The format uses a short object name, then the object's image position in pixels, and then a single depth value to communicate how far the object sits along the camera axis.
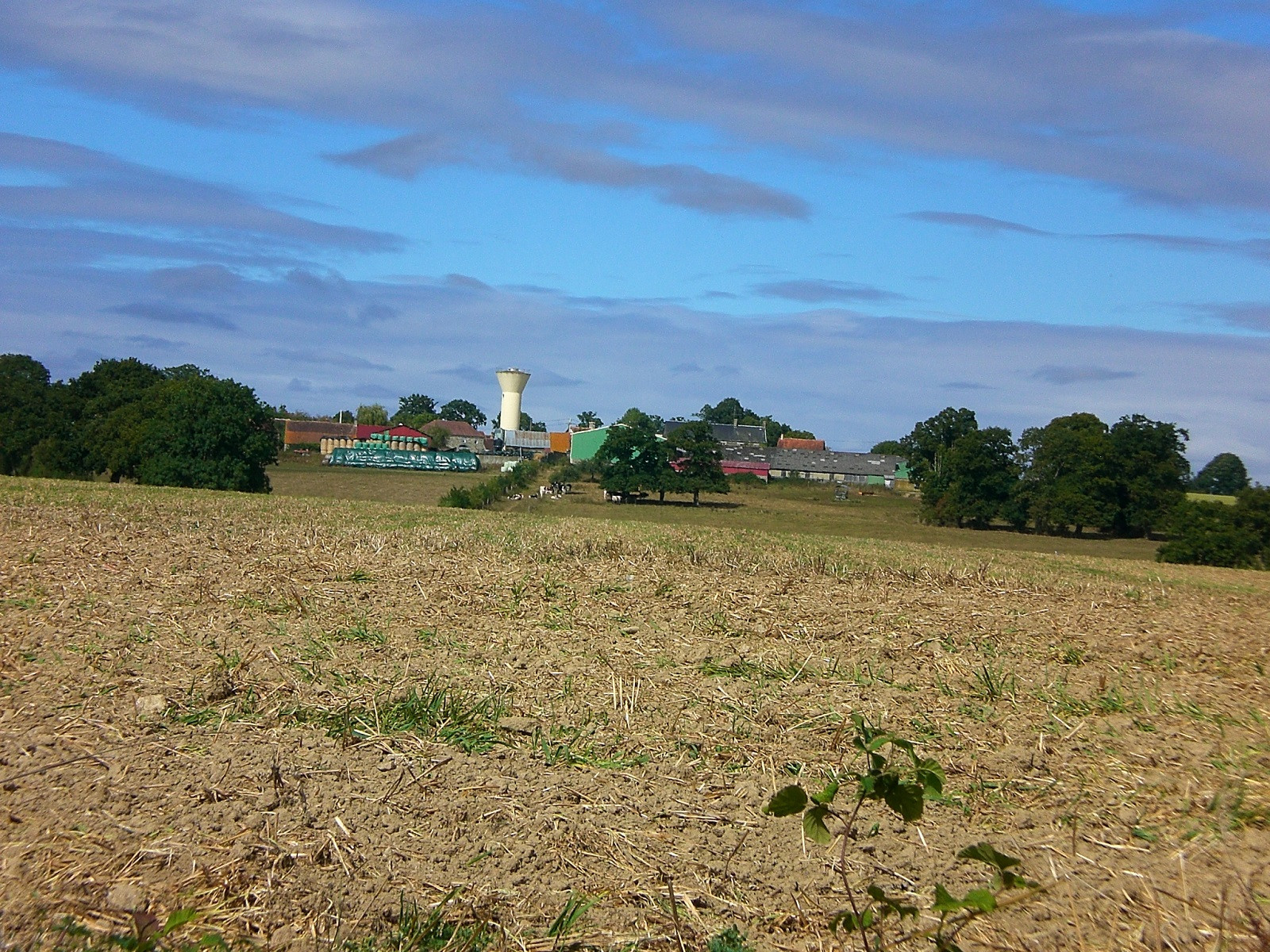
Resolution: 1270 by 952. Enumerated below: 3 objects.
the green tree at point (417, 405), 193.38
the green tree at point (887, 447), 148.12
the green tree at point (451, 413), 197.50
